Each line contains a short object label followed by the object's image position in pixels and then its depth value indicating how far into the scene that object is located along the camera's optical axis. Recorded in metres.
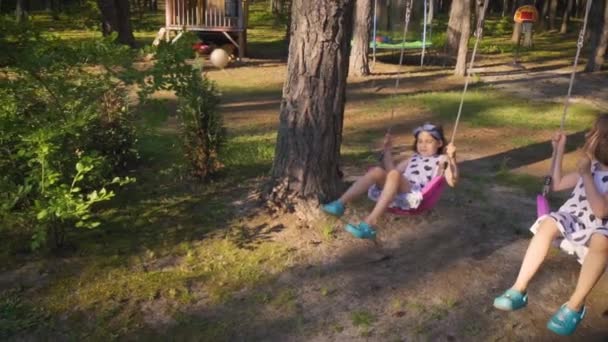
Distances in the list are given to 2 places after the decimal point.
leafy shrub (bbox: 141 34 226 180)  5.91
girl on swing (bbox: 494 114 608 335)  3.44
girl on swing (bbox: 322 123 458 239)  4.40
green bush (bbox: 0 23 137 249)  4.25
